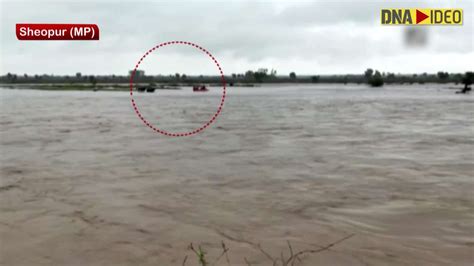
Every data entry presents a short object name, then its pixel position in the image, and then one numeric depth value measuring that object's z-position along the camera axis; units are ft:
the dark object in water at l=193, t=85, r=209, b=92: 252.54
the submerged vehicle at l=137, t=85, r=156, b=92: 226.67
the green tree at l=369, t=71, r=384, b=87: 325.62
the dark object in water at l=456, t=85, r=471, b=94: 189.78
